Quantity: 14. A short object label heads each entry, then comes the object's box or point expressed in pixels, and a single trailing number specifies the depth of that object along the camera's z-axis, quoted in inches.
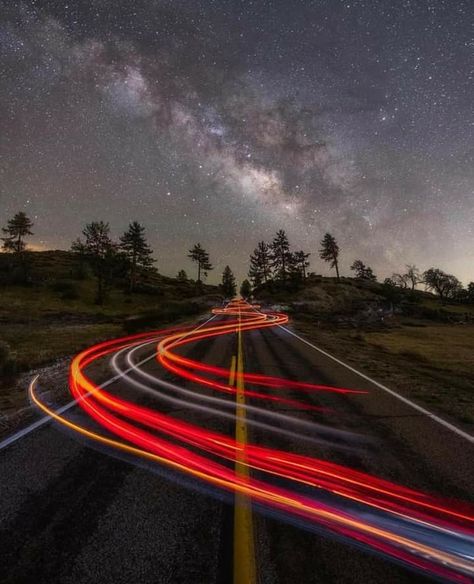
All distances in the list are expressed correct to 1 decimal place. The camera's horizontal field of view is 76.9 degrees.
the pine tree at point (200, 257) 3656.5
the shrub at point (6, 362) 429.4
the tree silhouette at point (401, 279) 4901.6
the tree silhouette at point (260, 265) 3907.5
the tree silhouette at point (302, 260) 3747.5
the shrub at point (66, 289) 1920.5
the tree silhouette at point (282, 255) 3506.4
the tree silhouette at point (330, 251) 3767.2
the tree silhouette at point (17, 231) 2653.1
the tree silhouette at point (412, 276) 4788.4
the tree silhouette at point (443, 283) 4616.1
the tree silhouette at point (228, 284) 4558.3
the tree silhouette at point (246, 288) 5260.8
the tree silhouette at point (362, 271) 5226.4
